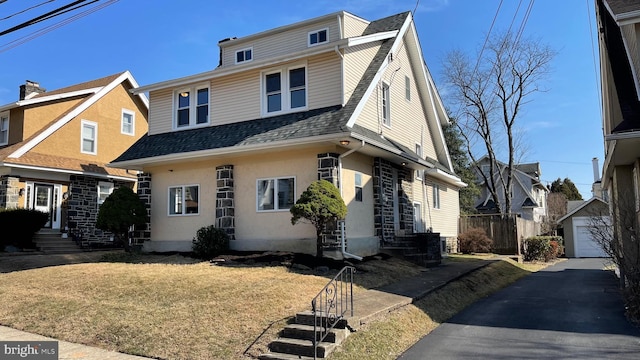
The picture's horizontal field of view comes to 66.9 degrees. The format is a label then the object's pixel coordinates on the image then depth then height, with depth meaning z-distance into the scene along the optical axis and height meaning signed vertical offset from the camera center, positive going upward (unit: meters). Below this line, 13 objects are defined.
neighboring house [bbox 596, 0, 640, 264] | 9.34 +2.23
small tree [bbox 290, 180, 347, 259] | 11.87 +0.52
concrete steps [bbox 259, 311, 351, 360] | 6.81 -1.66
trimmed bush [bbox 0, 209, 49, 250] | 17.33 +0.21
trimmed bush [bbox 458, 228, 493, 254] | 23.36 -0.82
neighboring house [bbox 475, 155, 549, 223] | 41.53 +2.45
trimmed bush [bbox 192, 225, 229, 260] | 14.13 -0.42
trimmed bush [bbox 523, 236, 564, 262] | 24.00 -1.19
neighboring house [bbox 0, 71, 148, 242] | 19.08 +3.52
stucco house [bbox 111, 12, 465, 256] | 13.78 +2.53
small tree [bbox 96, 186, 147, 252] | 15.37 +0.55
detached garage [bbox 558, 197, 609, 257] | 29.48 -0.77
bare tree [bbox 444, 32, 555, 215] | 28.58 +7.03
